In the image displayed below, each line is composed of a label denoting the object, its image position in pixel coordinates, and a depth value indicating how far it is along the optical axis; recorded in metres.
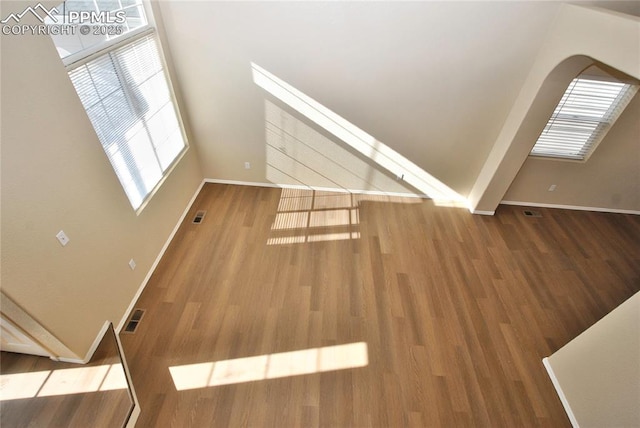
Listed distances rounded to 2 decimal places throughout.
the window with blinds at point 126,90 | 2.69
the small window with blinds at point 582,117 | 3.95
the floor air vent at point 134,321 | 3.30
